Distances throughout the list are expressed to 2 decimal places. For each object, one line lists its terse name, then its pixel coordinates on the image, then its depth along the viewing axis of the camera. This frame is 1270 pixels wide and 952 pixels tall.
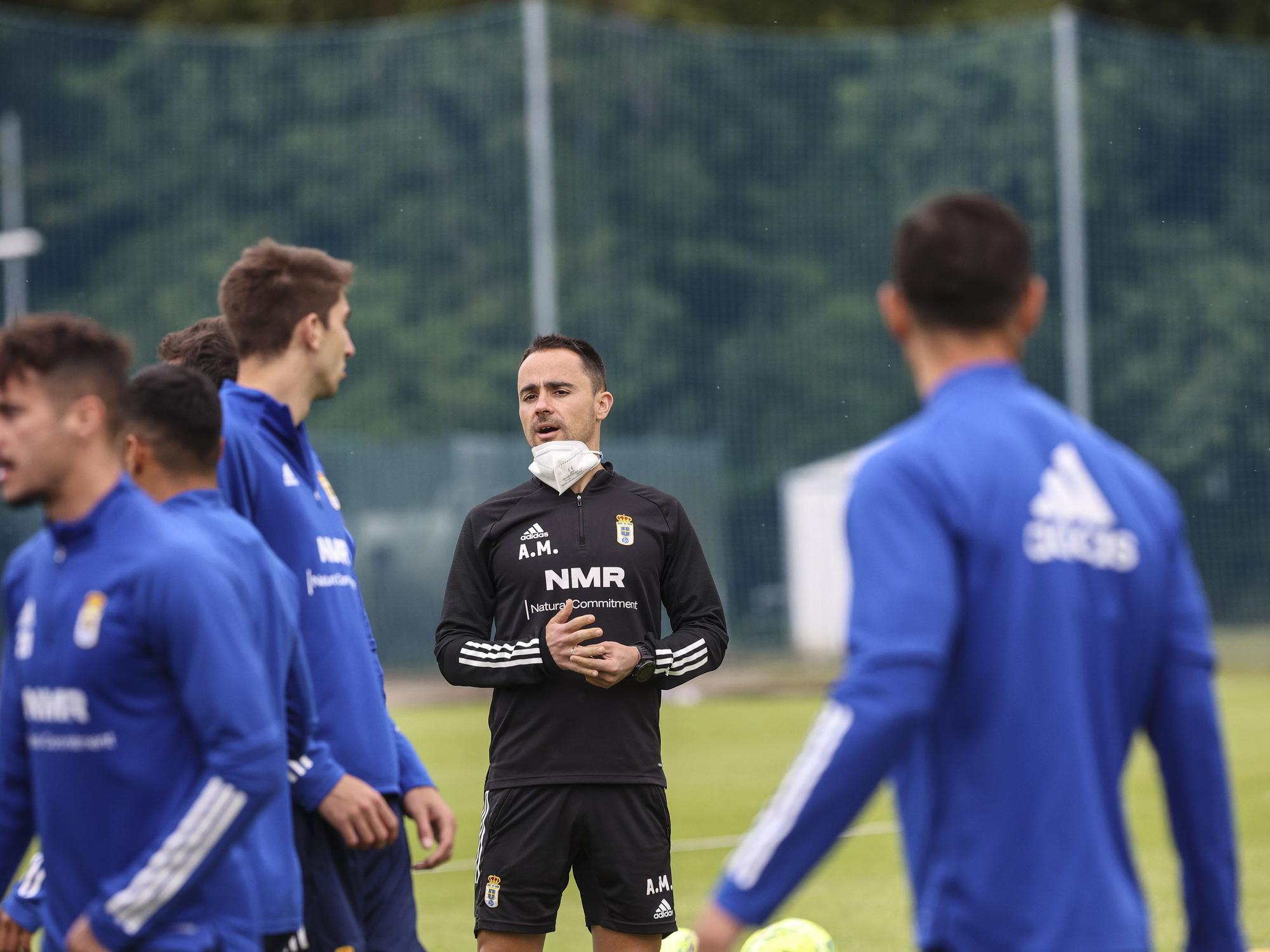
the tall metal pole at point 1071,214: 55.31
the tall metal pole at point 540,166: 54.44
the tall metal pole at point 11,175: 60.31
